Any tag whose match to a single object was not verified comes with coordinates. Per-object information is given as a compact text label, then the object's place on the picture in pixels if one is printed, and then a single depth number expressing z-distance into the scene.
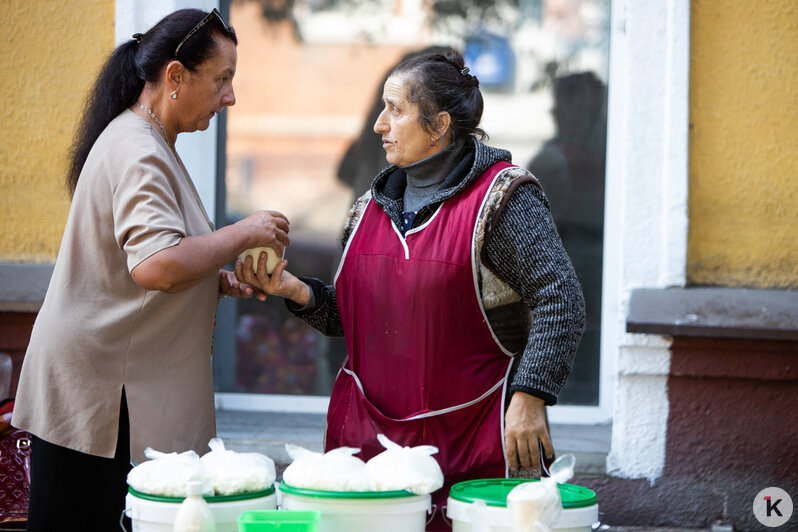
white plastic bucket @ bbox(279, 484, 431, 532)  4.09
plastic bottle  4.00
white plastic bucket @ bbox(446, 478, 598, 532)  4.10
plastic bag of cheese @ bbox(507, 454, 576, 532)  4.03
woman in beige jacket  4.46
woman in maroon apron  4.57
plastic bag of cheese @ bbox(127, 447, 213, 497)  4.10
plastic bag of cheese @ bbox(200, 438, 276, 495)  4.13
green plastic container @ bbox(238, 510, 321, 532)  3.99
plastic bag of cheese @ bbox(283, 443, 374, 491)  4.11
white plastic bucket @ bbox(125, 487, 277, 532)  4.09
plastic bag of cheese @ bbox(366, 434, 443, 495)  4.12
